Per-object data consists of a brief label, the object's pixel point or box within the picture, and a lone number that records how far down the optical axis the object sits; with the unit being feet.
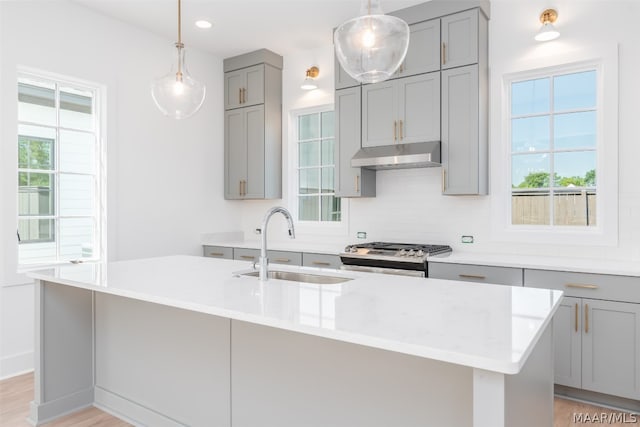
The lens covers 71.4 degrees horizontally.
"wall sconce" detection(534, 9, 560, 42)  10.92
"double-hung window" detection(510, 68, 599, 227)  11.43
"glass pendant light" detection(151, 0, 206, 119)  9.17
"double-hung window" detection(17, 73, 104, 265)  11.80
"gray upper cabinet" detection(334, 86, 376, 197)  13.83
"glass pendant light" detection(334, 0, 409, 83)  6.68
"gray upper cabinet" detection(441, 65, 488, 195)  11.89
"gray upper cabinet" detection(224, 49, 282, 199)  16.35
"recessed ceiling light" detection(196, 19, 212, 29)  13.85
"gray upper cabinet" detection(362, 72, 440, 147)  12.44
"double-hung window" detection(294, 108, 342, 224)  16.21
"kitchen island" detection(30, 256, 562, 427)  4.59
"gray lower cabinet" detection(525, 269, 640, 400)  9.14
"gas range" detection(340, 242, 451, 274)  11.71
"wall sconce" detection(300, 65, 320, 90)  15.39
